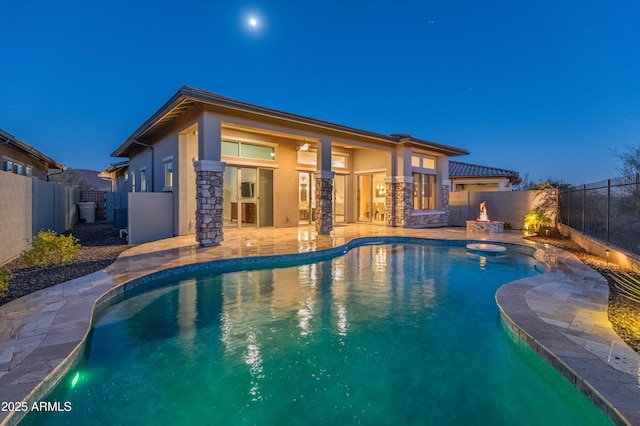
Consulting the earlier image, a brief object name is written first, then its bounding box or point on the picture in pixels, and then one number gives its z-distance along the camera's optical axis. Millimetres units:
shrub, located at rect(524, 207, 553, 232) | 12266
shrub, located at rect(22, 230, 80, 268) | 6484
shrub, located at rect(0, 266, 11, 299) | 4473
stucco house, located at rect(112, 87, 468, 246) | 9031
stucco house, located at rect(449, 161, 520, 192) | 23062
